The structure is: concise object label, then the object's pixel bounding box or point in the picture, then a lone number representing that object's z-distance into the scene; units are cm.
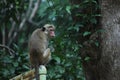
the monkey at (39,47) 910
